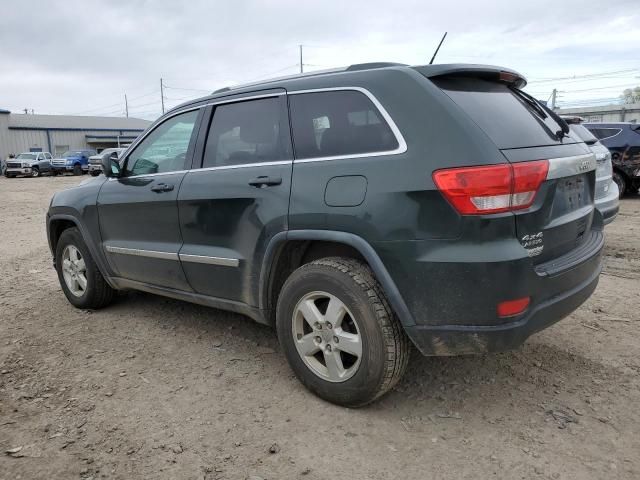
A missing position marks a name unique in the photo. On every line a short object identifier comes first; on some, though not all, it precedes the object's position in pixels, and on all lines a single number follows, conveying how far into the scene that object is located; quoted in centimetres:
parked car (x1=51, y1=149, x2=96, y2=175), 3444
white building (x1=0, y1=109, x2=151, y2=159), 4744
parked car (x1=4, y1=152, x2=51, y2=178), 3309
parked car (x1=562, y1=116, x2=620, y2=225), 538
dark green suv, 237
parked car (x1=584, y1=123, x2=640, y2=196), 1003
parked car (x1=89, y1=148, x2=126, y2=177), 2905
